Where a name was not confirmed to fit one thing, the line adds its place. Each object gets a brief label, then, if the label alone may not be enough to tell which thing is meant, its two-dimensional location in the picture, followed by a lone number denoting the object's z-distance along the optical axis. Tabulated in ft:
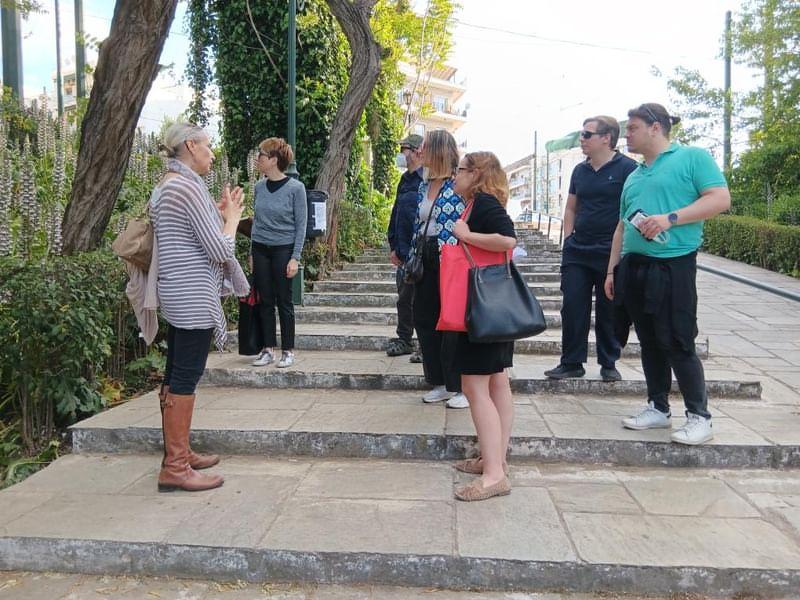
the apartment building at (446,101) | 167.53
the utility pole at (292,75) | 25.86
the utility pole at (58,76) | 64.09
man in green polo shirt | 12.07
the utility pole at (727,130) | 60.29
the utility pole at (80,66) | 55.24
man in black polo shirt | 15.61
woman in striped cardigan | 11.01
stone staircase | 9.25
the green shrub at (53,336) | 13.24
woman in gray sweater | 17.61
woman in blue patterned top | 12.94
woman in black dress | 10.82
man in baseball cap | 17.87
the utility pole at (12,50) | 46.11
